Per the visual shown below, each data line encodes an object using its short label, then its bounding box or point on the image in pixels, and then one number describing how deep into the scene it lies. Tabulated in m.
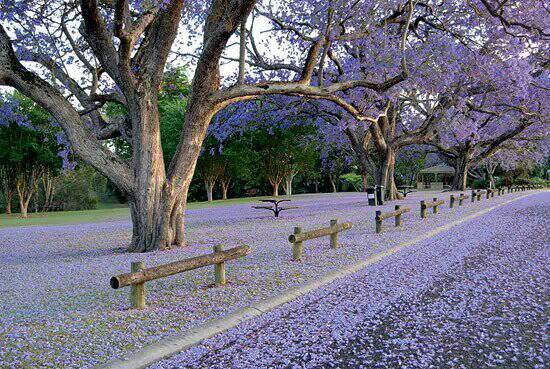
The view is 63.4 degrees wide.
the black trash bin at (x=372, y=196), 22.67
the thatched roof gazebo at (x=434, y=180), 59.19
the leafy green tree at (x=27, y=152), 25.33
